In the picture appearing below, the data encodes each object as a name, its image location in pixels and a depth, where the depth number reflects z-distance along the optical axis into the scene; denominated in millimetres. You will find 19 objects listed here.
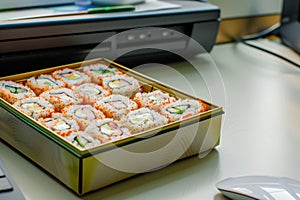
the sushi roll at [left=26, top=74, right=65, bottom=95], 791
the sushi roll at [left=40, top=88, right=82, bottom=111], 756
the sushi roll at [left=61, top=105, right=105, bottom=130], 720
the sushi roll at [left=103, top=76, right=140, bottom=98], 802
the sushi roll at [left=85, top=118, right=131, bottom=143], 682
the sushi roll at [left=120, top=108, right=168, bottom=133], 707
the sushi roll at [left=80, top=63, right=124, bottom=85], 833
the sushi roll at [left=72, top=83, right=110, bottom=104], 779
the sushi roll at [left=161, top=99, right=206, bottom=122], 734
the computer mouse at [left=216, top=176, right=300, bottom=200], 642
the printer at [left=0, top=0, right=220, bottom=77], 870
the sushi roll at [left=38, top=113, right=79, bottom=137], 686
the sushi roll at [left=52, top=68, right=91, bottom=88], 813
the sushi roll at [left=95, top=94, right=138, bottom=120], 744
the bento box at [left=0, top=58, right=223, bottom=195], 654
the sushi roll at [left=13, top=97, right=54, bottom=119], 720
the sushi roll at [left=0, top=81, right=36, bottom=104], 748
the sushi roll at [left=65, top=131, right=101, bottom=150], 670
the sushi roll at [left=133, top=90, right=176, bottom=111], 761
